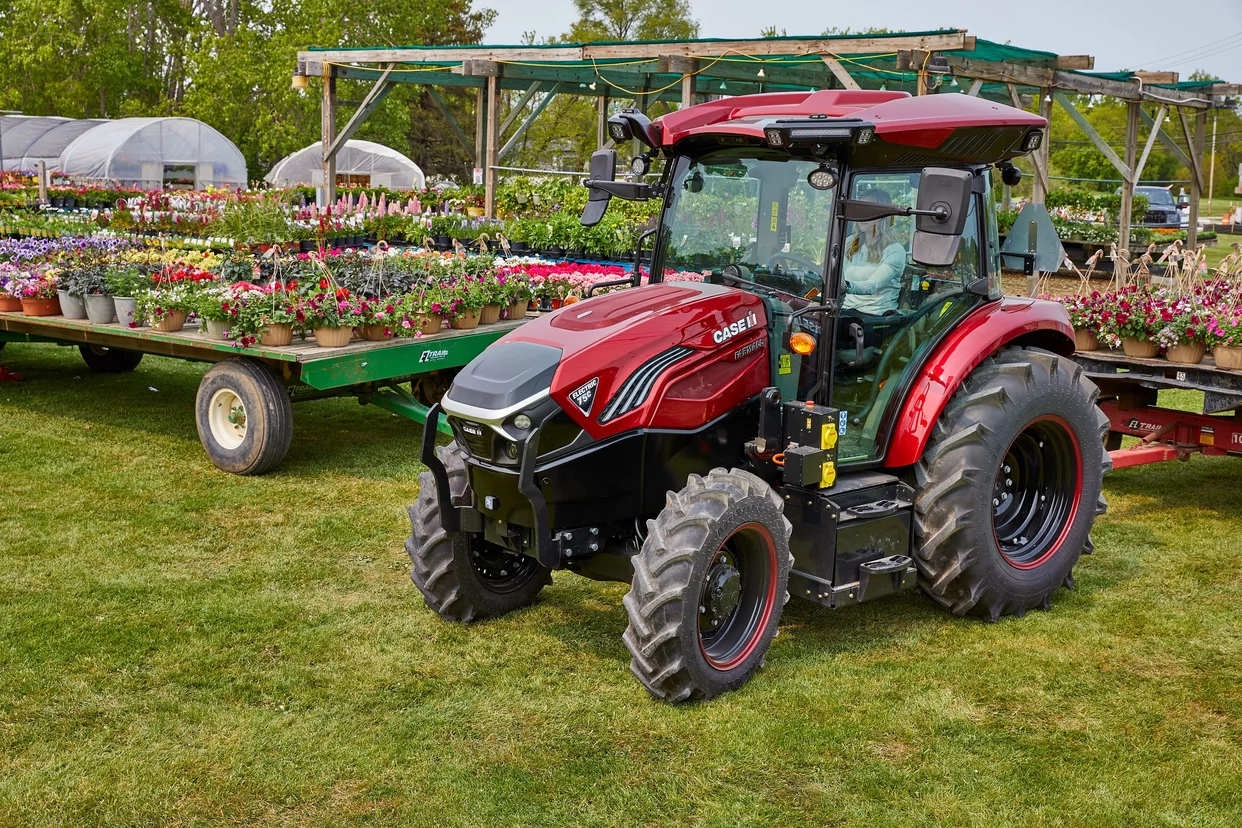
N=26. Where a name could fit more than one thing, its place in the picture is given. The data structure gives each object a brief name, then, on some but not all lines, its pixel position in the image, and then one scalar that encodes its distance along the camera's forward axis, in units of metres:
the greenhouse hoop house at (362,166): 34.25
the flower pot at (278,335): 7.30
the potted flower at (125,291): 8.02
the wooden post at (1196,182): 19.69
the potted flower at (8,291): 8.70
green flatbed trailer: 7.25
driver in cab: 4.60
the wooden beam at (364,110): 17.80
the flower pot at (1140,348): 6.68
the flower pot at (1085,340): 6.90
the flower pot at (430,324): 7.89
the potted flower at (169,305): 7.72
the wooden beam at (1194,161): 19.06
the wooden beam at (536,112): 19.66
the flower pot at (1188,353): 6.47
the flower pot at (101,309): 8.12
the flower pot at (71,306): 8.30
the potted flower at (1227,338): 6.20
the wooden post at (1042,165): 12.61
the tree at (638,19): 49.03
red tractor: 4.19
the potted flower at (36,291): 8.58
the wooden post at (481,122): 18.06
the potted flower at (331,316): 7.33
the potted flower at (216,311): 7.41
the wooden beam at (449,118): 21.63
